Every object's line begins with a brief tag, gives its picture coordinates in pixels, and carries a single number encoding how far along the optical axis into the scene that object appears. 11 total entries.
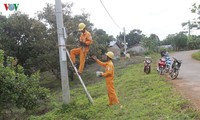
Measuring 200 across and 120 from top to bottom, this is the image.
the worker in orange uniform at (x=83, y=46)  8.02
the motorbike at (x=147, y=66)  12.93
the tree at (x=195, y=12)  20.93
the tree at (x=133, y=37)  50.84
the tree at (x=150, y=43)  36.44
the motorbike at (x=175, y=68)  10.44
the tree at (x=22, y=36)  20.49
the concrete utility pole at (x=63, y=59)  8.47
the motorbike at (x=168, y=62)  11.66
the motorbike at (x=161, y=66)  11.83
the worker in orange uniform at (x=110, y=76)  7.55
